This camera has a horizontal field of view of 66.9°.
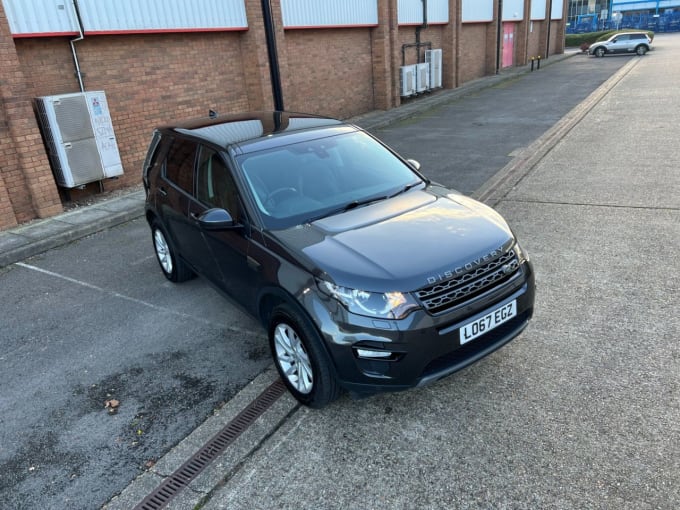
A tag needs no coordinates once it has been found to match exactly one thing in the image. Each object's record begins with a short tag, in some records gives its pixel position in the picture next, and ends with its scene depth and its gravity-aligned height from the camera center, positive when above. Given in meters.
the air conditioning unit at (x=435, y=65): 19.89 -1.26
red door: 28.67 -1.08
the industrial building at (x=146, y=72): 7.99 -0.40
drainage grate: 2.99 -2.35
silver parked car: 32.59 -1.89
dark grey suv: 3.07 -1.32
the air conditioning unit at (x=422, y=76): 18.92 -1.55
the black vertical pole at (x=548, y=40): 33.70 -1.26
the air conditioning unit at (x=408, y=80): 18.02 -1.55
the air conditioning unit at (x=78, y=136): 8.17 -1.11
